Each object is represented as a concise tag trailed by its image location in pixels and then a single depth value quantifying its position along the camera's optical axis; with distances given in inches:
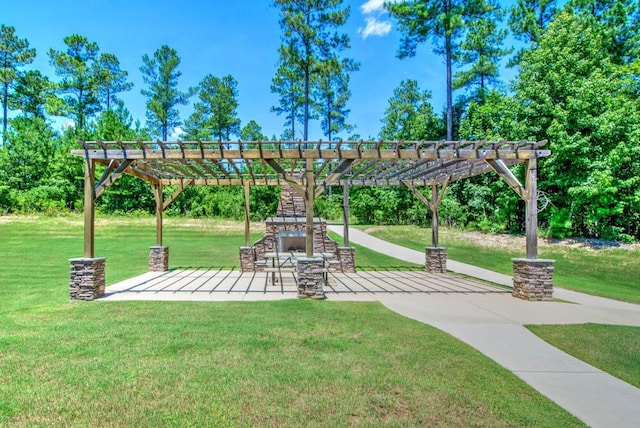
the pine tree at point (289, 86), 926.4
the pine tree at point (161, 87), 1277.1
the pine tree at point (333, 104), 1225.8
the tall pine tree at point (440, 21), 766.5
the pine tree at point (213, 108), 1359.5
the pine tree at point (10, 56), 1136.8
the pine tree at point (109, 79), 1221.1
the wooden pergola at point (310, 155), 277.4
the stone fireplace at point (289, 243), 434.0
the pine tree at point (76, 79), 1166.3
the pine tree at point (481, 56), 783.1
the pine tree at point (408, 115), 1068.5
